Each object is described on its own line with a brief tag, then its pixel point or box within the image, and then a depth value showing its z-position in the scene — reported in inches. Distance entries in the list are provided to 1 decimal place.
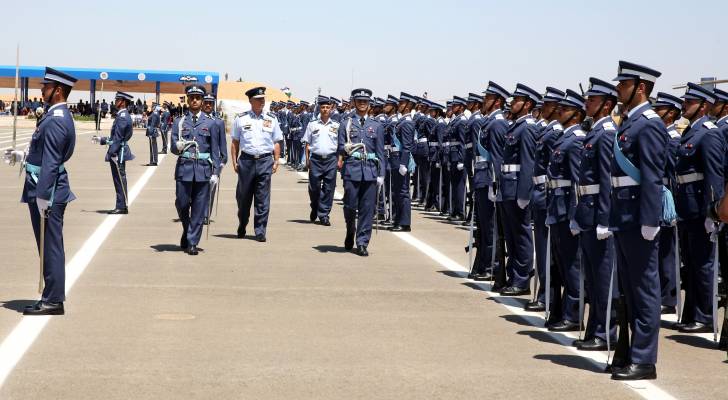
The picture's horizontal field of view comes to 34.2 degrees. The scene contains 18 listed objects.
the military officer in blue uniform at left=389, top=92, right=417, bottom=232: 706.8
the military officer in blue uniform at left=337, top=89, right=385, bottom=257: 575.5
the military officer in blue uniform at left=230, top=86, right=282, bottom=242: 627.5
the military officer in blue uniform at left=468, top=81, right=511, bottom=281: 483.2
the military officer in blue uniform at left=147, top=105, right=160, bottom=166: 1380.4
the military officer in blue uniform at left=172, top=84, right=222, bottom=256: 564.4
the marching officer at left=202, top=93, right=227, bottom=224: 589.2
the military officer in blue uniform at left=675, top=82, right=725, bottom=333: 390.6
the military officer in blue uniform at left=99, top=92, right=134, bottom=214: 760.3
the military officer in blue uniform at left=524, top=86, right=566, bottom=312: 398.9
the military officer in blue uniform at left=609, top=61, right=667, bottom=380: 305.6
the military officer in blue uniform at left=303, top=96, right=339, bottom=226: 724.7
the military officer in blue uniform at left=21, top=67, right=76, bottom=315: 382.6
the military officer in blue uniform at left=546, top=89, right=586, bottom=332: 375.9
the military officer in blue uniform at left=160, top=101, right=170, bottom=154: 1746.7
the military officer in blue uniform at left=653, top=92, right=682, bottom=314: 412.8
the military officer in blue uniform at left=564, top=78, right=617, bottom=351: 337.4
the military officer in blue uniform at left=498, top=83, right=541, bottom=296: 436.1
